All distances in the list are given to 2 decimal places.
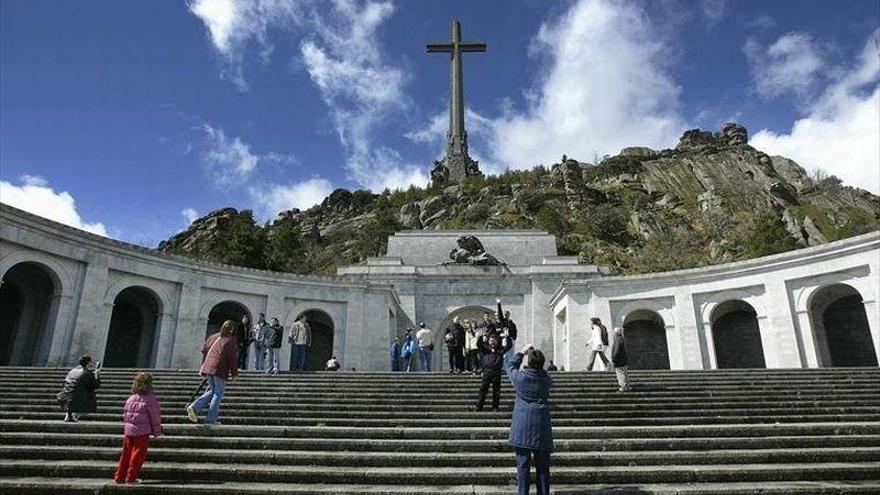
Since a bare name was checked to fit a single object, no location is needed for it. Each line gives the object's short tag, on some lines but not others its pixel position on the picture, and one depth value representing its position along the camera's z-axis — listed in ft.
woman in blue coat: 19.12
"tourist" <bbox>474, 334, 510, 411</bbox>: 32.89
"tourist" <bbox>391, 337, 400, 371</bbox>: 64.66
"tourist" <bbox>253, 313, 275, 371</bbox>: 55.59
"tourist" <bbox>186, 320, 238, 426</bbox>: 27.71
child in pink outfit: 21.65
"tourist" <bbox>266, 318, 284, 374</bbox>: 51.46
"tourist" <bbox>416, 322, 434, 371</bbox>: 58.44
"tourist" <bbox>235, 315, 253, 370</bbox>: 52.38
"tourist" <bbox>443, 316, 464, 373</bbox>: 51.29
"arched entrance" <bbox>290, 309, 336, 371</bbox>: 86.33
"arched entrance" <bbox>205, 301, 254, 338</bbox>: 83.41
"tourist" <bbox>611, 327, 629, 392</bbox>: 38.52
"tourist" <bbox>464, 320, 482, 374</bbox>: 50.49
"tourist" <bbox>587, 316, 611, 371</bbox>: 46.34
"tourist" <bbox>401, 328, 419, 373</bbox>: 59.80
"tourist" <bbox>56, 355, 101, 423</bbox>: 30.35
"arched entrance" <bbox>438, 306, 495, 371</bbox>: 91.20
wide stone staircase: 22.97
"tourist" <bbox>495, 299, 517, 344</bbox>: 44.88
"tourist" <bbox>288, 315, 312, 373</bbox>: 55.16
